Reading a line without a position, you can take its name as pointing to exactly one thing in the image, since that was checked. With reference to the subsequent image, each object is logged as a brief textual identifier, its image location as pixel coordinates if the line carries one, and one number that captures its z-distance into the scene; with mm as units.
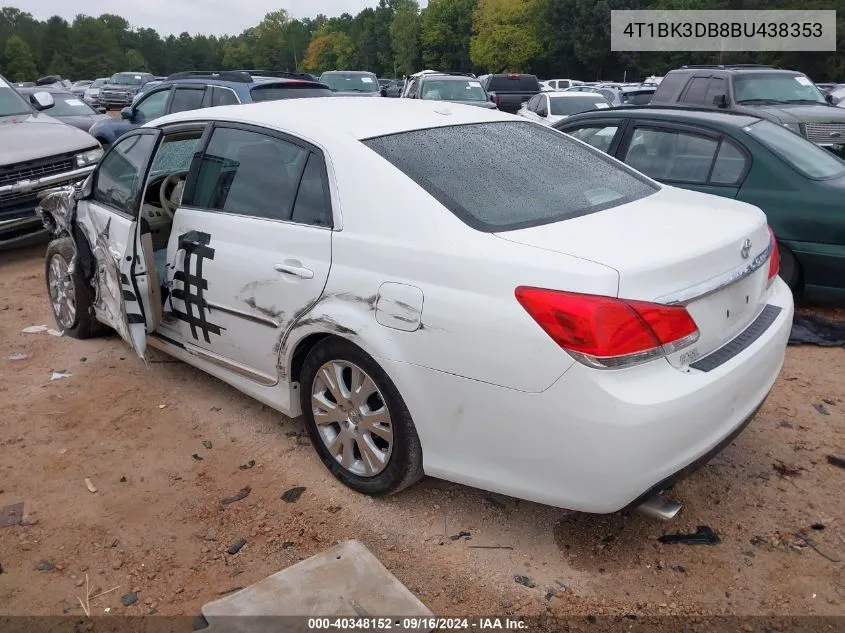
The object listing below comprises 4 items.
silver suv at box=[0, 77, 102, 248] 6926
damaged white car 2283
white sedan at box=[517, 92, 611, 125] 13422
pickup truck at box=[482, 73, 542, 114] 20266
